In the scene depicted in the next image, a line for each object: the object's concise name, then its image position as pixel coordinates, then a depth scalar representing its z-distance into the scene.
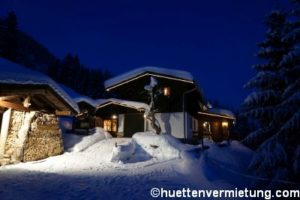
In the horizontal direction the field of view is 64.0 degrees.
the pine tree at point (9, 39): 46.28
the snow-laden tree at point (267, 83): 9.83
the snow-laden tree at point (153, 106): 22.38
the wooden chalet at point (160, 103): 23.70
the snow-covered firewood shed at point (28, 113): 12.25
